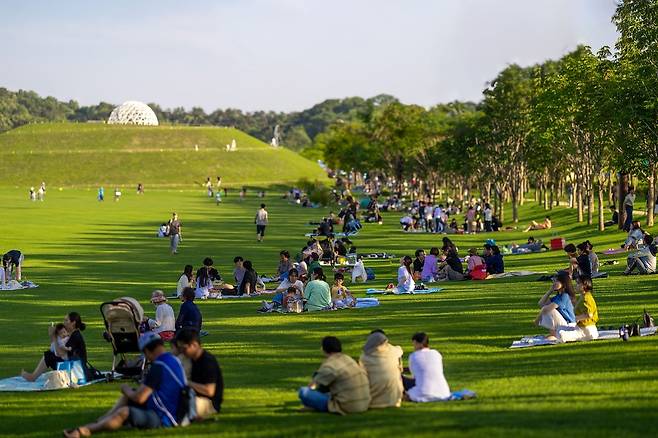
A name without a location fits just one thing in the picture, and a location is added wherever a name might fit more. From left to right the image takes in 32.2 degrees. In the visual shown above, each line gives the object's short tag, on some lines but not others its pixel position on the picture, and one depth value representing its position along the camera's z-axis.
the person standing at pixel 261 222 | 55.00
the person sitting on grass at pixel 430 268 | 33.91
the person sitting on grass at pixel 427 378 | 14.57
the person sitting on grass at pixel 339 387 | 13.70
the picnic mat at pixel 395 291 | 30.44
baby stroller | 18.50
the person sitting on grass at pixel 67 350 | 17.36
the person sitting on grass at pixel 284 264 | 33.04
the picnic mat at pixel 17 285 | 33.31
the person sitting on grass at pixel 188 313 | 20.80
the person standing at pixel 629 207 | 48.44
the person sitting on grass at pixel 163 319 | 21.28
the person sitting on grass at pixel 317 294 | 27.08
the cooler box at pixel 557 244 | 44.53
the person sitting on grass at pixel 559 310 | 19.70
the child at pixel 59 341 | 17.41
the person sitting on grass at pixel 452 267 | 34.06
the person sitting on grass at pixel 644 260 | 31.14
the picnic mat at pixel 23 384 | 17.00
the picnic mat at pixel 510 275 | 34.06
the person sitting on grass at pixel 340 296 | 27.25
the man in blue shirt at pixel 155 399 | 13.27
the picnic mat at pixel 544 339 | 19.48
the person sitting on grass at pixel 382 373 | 14.11
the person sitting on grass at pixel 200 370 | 13.95
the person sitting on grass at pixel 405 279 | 30.31
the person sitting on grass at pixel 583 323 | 19.55
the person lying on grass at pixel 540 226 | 60.97
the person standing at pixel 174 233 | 47.62
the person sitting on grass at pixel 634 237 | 37.78
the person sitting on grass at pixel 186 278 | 28.05
